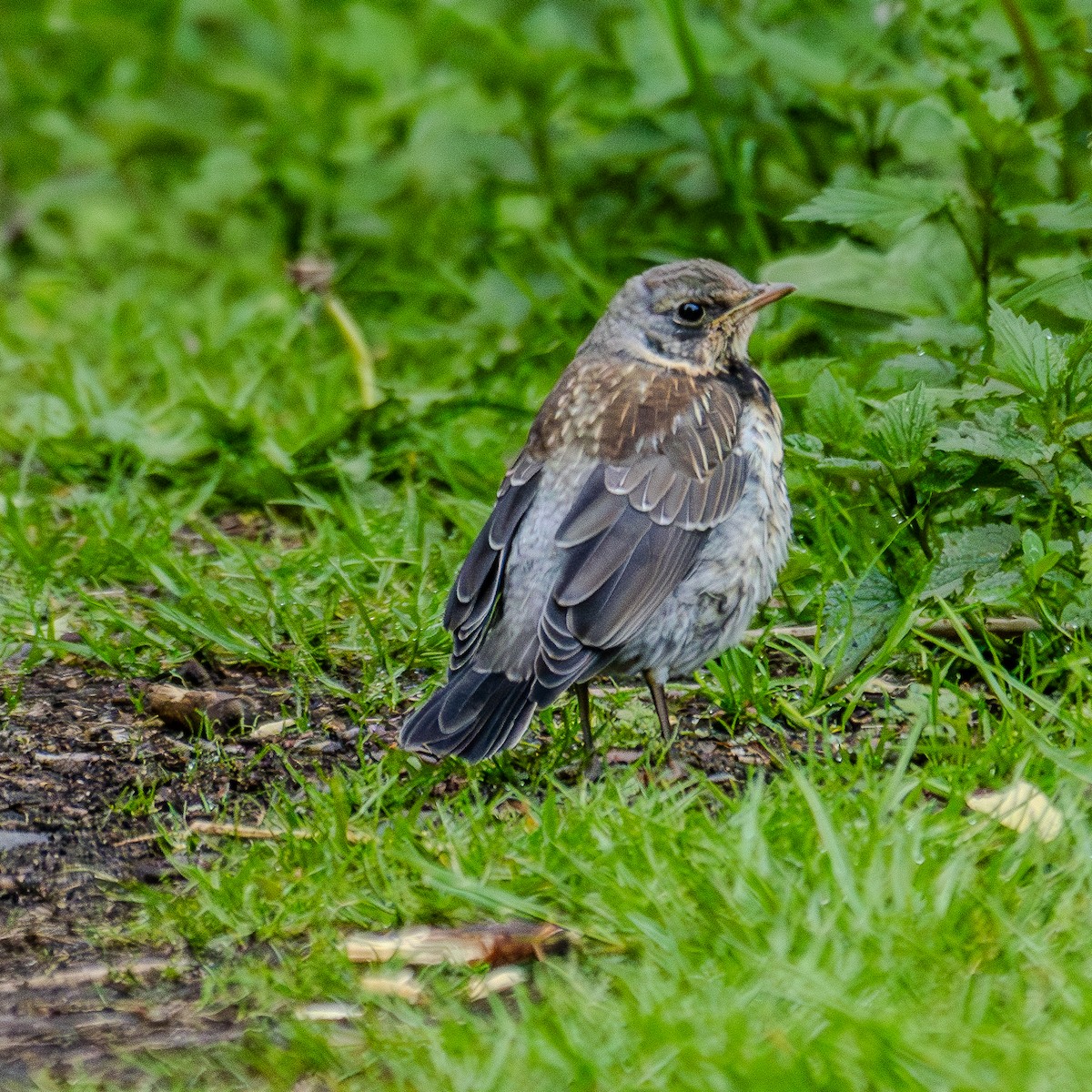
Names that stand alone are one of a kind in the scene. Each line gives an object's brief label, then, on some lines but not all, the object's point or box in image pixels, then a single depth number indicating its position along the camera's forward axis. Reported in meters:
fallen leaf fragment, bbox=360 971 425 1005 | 6.68
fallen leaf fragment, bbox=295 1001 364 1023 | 6.56
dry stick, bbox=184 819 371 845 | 7.78
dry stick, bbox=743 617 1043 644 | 9.55
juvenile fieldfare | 8.28
